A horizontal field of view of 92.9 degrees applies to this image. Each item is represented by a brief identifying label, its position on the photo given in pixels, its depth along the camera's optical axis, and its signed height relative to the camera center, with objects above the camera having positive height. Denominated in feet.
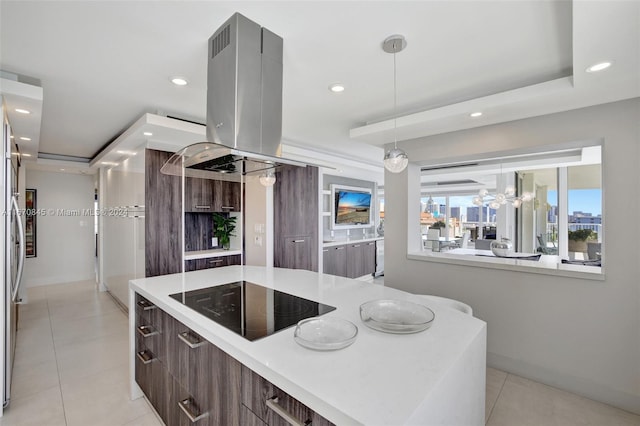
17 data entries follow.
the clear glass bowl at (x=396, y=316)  4.32 -1.67
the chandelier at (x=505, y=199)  18.95 +0.73
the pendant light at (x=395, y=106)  5.85 +3.23
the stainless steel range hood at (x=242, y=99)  5.34 +2.13
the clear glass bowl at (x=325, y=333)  3.78 -1.69
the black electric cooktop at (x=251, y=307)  4.65 -1.77
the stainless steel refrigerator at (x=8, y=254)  7.17 -1.08
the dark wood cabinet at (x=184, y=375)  4.19 -2.75
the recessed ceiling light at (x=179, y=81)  7.52 +3.28
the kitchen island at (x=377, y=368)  2.81 -1.77
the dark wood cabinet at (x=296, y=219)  15.28 -0.42
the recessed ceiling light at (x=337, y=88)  7.98 +3.28
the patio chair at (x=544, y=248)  20.61 -2.65
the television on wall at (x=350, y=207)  20.47 +0.23
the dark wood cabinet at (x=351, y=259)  17.98 -3.12
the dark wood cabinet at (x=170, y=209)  11.71 +0.09
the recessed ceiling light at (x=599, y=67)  5.63 +2.68
